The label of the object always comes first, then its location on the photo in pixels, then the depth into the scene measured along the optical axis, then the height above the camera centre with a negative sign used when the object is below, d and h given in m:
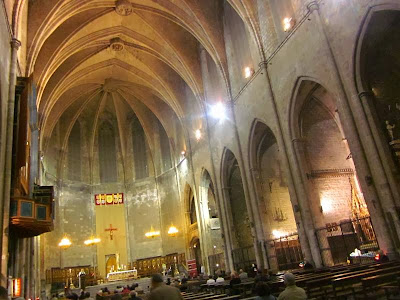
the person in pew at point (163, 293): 4.05 -0.21
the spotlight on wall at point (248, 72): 17.93 +9.19
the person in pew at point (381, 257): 10.02 -0.45
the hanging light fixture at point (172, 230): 25.05 +2.83
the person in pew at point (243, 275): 13.16 -0.49
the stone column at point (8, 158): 10.95 +4.42
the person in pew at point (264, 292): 4.67 -0.42
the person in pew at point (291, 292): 4.65 -0.48
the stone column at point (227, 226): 20.39 +2.07
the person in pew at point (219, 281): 11.59 -0.50
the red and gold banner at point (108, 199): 30.34 +6.80
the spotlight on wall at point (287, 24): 14.67 +9.21
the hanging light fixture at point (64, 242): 22.46 +2.81
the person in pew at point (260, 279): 7.97 -0.45
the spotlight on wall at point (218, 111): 21.13 +9.05
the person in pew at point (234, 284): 10.02 -0.59
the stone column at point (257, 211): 16.80 +2.27
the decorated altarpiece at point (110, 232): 28.50 +3.87
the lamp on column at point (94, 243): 26.08 +2.99
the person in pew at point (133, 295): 6.74 -0.31
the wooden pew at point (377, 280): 5.97 -0.63
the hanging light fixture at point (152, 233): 25.28 +2.86
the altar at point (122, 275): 23.78 +0.31
